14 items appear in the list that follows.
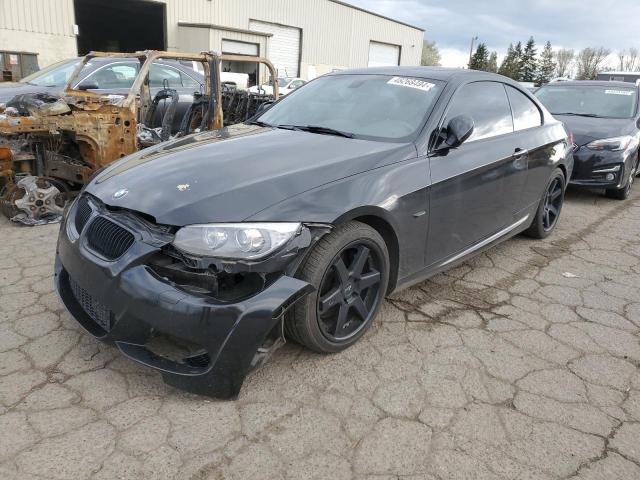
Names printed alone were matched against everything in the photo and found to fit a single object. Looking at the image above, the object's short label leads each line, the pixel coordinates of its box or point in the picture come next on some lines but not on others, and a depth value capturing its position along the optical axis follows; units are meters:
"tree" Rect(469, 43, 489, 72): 63.26
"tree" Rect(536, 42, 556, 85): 69.44
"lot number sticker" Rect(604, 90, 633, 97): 7.37
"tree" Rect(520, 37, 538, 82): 67.31
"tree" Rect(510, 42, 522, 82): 65.00
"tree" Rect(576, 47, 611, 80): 73.56
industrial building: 17.94
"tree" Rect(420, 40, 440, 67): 70.80
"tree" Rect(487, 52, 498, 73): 66.50
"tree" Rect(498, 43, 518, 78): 64.44
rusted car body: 4.78
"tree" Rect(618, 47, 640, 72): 71.82
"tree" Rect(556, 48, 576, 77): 74.50
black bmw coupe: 2.18
